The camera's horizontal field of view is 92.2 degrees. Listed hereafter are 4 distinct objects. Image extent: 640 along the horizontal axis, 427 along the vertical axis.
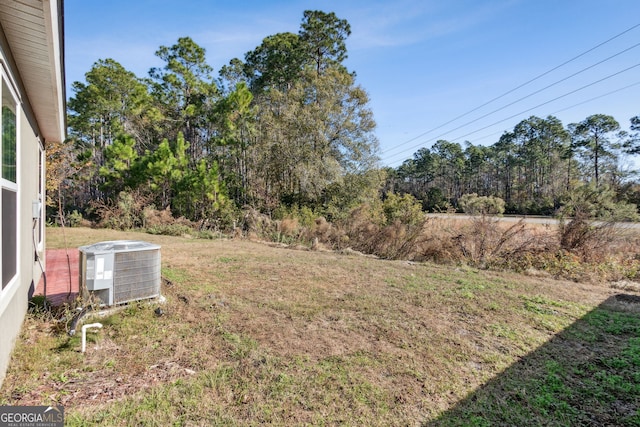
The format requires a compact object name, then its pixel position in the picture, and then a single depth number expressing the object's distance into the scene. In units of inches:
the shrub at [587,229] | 275.1
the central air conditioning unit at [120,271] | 118.6
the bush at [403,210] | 389.4
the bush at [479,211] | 320.3
